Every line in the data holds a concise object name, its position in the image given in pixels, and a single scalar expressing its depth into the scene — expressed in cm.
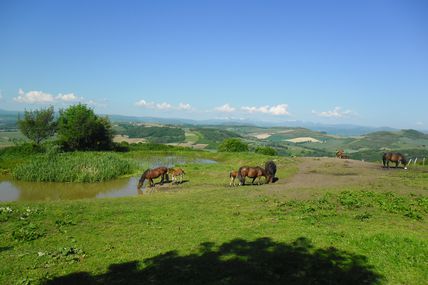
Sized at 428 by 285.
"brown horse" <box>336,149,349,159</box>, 4660
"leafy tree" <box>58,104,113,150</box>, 5675
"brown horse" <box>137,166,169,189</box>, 2829
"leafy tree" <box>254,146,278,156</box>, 6406
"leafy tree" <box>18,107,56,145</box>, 6003
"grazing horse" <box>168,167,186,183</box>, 2898
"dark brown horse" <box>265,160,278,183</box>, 2683
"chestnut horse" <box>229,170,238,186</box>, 2636
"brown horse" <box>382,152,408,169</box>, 3425
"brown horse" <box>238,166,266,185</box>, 2586
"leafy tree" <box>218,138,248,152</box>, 6488
